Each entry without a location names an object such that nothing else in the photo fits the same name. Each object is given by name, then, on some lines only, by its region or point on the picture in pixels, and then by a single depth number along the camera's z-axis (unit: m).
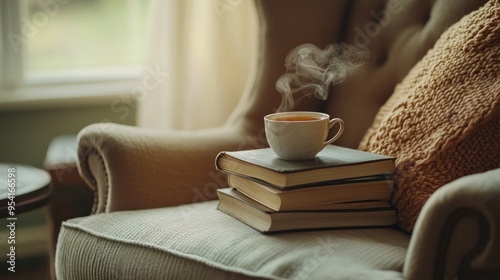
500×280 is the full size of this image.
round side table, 1.34
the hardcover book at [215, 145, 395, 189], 1.08
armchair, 0.88
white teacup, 1.13
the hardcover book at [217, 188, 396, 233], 1.08
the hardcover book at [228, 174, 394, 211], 1.08
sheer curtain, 2.17
